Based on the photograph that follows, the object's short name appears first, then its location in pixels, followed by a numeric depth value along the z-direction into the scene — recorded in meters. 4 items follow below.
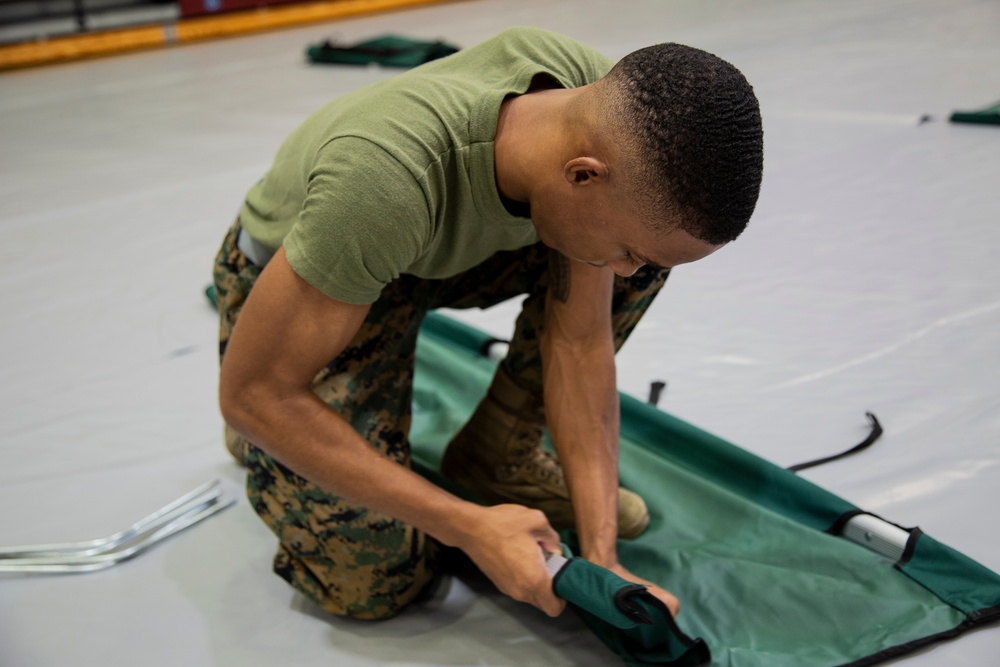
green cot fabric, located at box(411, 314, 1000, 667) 1.23
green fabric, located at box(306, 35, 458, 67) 4.74
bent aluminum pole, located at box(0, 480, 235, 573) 1.53
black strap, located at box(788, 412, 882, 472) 1.60
